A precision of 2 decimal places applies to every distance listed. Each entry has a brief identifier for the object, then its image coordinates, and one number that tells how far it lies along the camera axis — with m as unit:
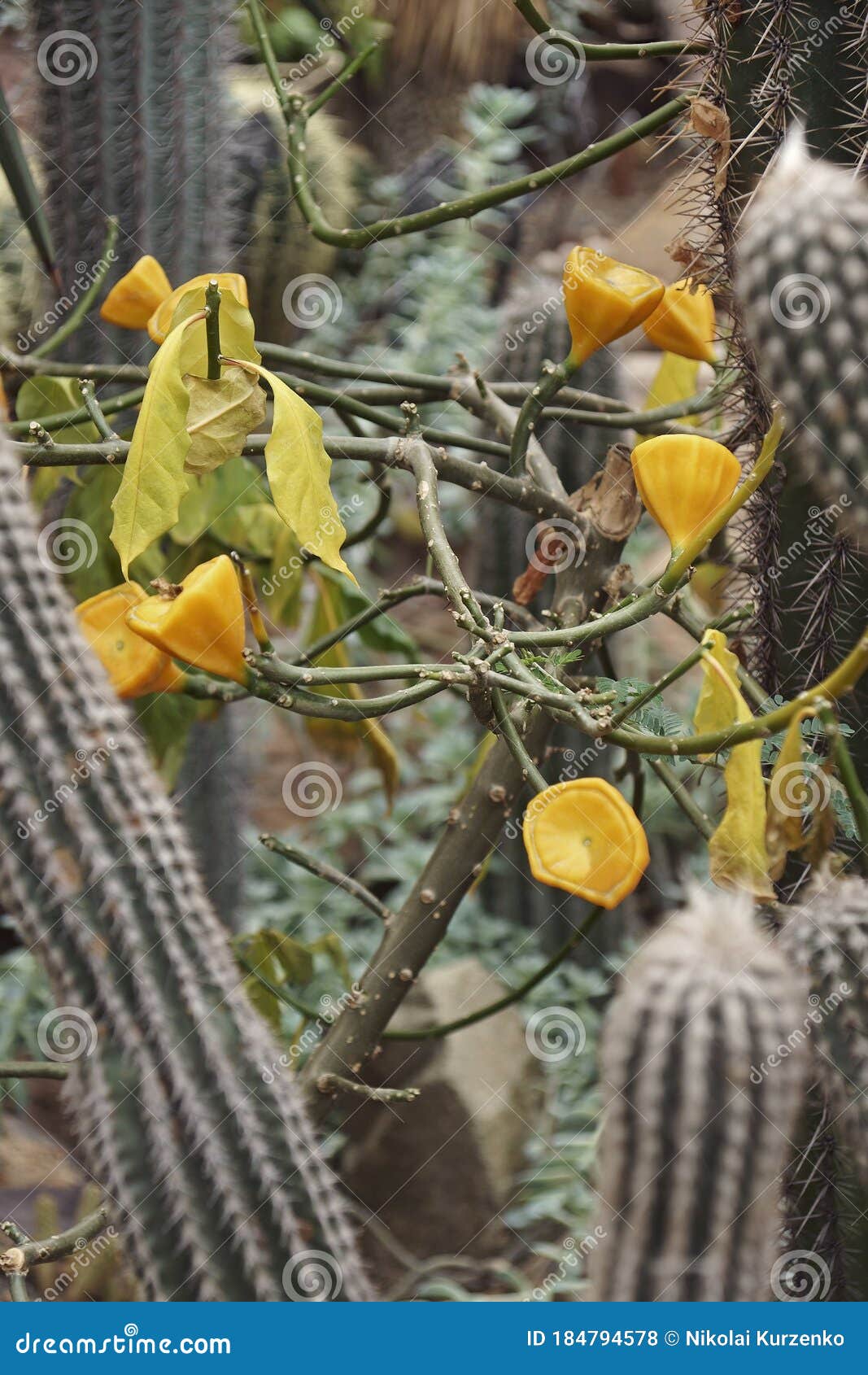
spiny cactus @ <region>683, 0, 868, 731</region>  1.13
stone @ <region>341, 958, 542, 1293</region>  2.59
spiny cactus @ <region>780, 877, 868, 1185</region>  1.18
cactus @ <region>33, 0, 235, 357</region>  1.88
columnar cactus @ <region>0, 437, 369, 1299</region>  1.24
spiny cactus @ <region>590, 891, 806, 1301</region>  1.10
